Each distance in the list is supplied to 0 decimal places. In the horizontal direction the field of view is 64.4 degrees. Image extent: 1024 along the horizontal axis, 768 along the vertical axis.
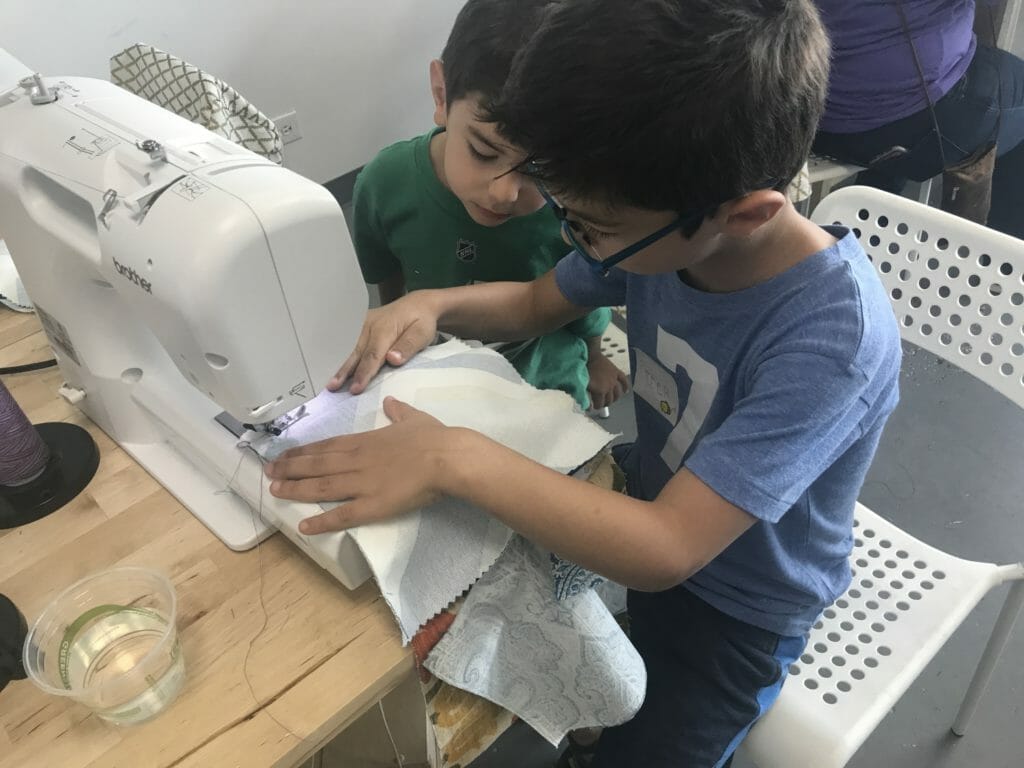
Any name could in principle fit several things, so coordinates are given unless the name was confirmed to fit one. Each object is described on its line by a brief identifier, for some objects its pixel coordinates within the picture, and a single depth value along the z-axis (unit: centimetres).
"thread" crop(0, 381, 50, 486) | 79
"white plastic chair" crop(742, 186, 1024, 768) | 90
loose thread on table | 63
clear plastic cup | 63
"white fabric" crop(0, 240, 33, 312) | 107
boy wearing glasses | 61
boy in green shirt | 103
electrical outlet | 251
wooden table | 63
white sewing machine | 62
